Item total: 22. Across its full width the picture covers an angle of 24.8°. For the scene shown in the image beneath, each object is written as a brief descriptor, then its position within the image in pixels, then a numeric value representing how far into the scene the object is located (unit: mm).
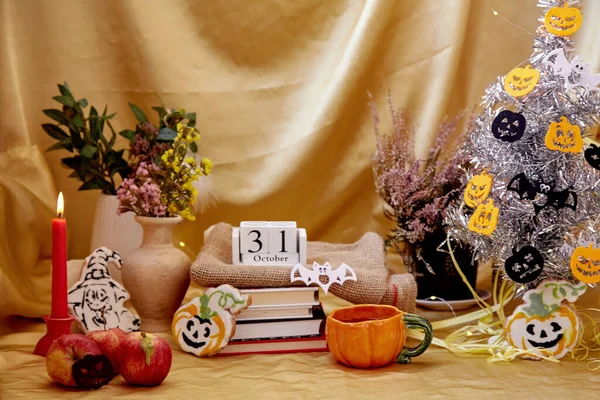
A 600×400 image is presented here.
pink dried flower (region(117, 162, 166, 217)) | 2240
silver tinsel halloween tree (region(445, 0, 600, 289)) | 2105
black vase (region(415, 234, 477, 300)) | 2432
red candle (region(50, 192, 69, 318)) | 2099
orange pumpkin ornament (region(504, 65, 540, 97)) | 2105
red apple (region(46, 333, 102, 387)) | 1996
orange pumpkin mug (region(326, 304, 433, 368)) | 2080
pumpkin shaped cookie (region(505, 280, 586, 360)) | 2136
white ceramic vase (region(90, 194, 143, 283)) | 2449
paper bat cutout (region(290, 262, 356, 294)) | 2171
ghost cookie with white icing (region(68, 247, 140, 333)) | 2200
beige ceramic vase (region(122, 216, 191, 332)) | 2242
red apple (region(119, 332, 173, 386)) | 2001
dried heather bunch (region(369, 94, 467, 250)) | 2401
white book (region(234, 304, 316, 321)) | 2192
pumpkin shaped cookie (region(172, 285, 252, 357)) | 2140
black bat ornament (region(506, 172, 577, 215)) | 2105
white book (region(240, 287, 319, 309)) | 2185
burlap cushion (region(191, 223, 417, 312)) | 2176
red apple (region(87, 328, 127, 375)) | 2038
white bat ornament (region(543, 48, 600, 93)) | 2099
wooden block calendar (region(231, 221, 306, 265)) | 2227
